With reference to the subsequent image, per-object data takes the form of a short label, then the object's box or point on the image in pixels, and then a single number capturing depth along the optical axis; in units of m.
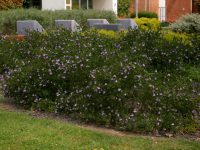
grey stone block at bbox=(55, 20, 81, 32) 18.91
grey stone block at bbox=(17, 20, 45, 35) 17.74
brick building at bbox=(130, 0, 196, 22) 40.84
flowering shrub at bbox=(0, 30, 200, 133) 7.81
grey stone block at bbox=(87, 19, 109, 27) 21.86
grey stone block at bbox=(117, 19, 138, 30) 23.72
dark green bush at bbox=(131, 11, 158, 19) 36.32
